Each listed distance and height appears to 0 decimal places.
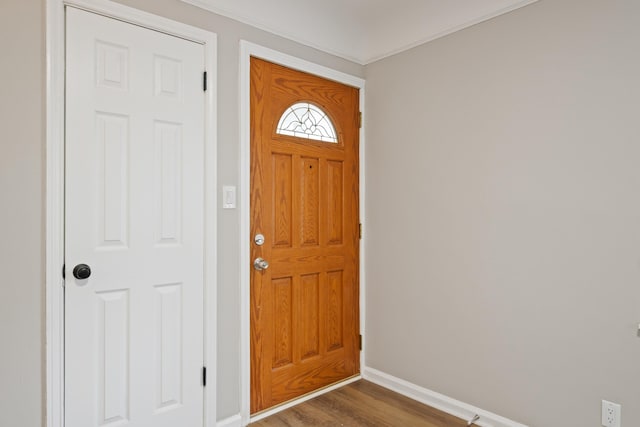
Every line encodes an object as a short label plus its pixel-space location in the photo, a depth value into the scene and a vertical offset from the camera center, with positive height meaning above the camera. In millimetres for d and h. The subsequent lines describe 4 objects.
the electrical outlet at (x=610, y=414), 1770 -932
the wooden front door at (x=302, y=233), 2346 -159
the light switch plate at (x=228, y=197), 2166 +65
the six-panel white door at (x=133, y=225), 1707 -83
